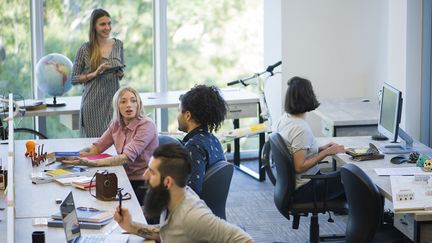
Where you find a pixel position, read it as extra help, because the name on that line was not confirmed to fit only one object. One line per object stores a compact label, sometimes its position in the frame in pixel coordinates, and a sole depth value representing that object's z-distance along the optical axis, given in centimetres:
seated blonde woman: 554
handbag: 469
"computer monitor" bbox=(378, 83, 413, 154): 589
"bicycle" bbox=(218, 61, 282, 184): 812
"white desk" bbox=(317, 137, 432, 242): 461
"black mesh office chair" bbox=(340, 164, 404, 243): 462
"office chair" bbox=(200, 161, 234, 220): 463
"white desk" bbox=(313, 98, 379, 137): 705
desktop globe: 775
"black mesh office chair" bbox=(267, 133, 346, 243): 562
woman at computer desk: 565
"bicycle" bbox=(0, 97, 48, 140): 813
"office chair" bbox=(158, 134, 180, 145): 559
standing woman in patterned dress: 723
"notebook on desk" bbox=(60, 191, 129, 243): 381
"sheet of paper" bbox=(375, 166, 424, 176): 529
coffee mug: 375
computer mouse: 562
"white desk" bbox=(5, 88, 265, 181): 769
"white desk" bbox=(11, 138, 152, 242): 417
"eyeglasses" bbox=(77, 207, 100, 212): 445
